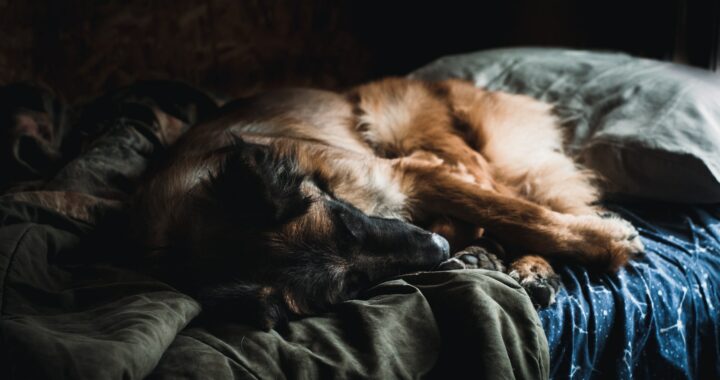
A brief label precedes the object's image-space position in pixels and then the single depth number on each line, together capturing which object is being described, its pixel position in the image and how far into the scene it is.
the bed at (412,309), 0.79
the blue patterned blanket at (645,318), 0.93
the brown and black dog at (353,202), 0.92
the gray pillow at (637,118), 1.10
